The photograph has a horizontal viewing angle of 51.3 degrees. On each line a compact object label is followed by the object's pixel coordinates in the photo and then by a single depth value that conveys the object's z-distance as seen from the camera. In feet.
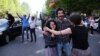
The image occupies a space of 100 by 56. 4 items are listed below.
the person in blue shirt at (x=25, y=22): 18.93
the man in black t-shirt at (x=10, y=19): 21.02
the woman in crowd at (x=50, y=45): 7.17
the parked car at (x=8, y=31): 18.63
